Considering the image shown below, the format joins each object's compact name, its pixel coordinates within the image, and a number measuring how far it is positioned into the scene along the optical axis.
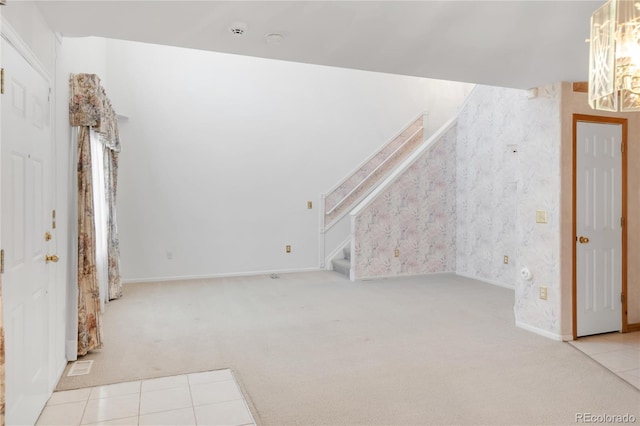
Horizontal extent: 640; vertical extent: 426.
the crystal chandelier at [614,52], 1.66
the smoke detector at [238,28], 2.69
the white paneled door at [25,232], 2.05
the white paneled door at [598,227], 4.04
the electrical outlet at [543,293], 4.11
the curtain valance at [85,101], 3.42
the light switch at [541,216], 4.11
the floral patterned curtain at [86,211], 3.43
